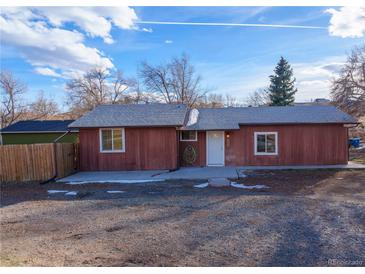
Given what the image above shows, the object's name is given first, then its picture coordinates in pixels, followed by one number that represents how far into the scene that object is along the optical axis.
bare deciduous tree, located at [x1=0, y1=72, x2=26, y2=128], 38.50
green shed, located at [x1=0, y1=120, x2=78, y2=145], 23.72
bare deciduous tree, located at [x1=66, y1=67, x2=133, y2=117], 46.41
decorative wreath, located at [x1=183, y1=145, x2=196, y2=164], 17.02
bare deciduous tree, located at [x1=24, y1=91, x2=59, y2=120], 41.88
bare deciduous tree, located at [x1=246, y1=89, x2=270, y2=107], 47.53
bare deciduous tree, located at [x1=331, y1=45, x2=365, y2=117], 26.83
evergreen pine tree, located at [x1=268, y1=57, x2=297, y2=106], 34.81
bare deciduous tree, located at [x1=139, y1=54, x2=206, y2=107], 44.06
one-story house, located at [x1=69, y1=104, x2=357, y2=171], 16.14
